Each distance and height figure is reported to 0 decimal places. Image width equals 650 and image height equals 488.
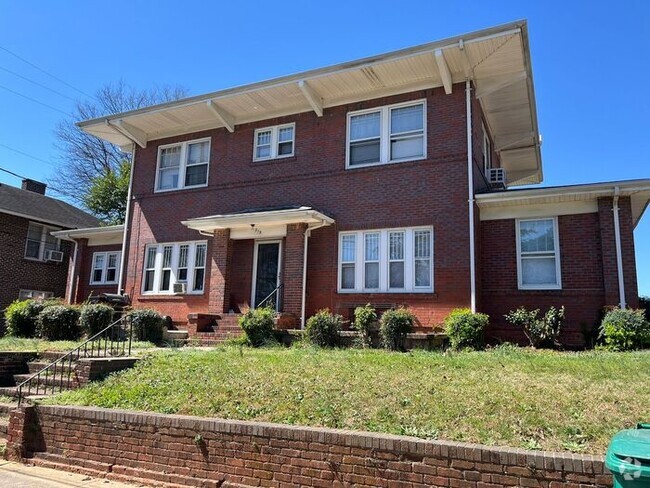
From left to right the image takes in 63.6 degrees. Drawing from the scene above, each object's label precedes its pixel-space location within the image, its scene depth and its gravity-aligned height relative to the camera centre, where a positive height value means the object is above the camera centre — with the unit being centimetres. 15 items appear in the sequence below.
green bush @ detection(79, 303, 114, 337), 1357 -11
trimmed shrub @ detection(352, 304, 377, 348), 1210 +3
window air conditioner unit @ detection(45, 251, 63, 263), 2481 +270
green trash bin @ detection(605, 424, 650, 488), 306 -76
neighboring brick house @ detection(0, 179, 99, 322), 2312 +301
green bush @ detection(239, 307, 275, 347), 1265 -18
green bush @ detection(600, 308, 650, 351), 1036 +3
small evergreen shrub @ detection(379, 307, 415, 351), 1158 -9
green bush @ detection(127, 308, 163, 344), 1384 -24
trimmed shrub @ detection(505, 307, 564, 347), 1166 +9
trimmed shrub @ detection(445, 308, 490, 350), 1134 -8
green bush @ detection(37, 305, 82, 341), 1410 -28
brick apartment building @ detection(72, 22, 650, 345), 1255 +312
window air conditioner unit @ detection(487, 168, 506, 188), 1564 +446
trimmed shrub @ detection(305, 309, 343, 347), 1212 -20
